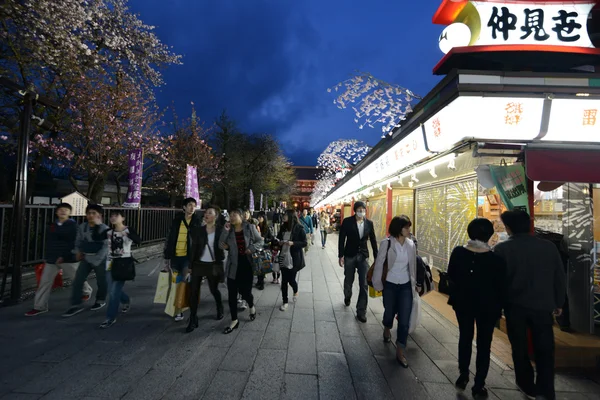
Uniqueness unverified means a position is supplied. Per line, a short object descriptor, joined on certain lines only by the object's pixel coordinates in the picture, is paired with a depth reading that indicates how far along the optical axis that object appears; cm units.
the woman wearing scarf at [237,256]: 461
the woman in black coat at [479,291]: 302
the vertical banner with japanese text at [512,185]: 411
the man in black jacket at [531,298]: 295
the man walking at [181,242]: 488
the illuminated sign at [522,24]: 438
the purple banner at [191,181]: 1080
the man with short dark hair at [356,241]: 546
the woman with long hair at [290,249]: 564
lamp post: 567
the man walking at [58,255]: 521
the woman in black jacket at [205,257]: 463
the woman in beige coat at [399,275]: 379
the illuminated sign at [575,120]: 378
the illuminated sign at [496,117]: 378
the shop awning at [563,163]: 368
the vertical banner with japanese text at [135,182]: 1017
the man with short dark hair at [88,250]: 520
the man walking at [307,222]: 1253
